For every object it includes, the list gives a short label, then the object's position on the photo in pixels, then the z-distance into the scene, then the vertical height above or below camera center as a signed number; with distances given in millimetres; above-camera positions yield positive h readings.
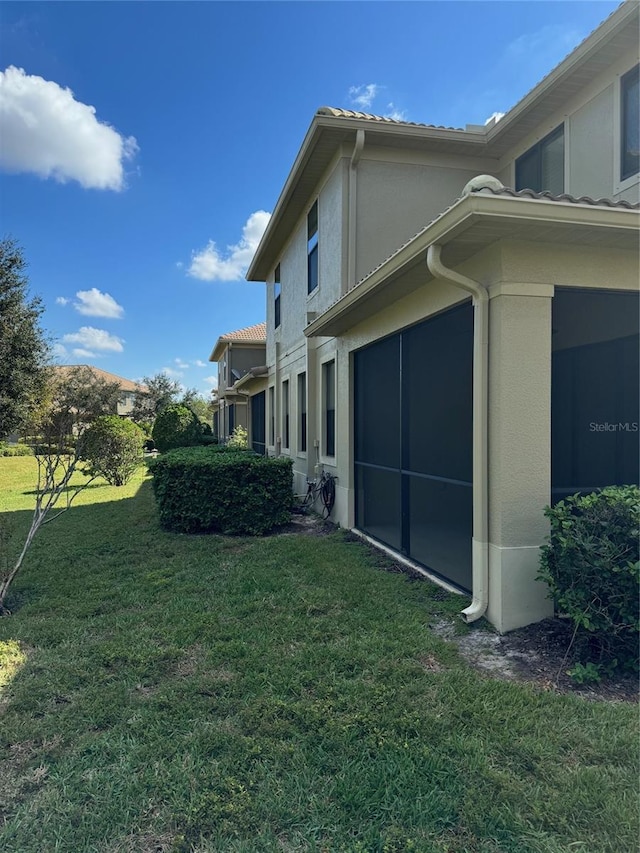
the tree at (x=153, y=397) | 44688 +2654
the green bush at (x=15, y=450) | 25142 -1229
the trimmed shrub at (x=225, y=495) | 7809 -1101
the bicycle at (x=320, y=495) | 8711 -1280
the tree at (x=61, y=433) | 5047 -71
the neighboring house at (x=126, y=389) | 49281 +3711
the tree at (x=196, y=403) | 47188 +2292
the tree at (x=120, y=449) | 14000 -691
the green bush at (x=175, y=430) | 19656 -155
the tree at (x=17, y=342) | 18266 +3185
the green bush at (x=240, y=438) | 17362 -440
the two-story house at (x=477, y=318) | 3984 +1154
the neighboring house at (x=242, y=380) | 16469 +1963
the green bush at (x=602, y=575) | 3164 -998
